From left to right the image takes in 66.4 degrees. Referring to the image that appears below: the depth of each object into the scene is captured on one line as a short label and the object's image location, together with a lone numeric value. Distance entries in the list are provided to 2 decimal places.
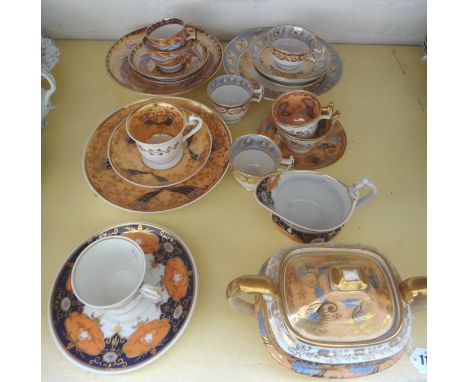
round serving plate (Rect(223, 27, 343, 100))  0.80
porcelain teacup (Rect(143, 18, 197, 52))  0.76
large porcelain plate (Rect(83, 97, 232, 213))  0.64
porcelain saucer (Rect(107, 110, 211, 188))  0.68
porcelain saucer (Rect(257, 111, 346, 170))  0.72
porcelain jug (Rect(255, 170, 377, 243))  0.60
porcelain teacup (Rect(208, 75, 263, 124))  0.75
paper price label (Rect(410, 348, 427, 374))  0.52
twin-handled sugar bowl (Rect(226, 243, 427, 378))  0.42
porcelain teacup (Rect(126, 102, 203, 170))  0.66
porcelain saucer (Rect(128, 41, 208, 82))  0.81
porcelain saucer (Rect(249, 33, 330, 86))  0.79
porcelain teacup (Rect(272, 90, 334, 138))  0.68
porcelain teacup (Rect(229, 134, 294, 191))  0.69
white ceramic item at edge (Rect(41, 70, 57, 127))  0.68
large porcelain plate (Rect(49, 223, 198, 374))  0.51
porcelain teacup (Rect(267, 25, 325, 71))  0.81
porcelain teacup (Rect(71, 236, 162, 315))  0.49
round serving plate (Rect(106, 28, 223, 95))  0.81
